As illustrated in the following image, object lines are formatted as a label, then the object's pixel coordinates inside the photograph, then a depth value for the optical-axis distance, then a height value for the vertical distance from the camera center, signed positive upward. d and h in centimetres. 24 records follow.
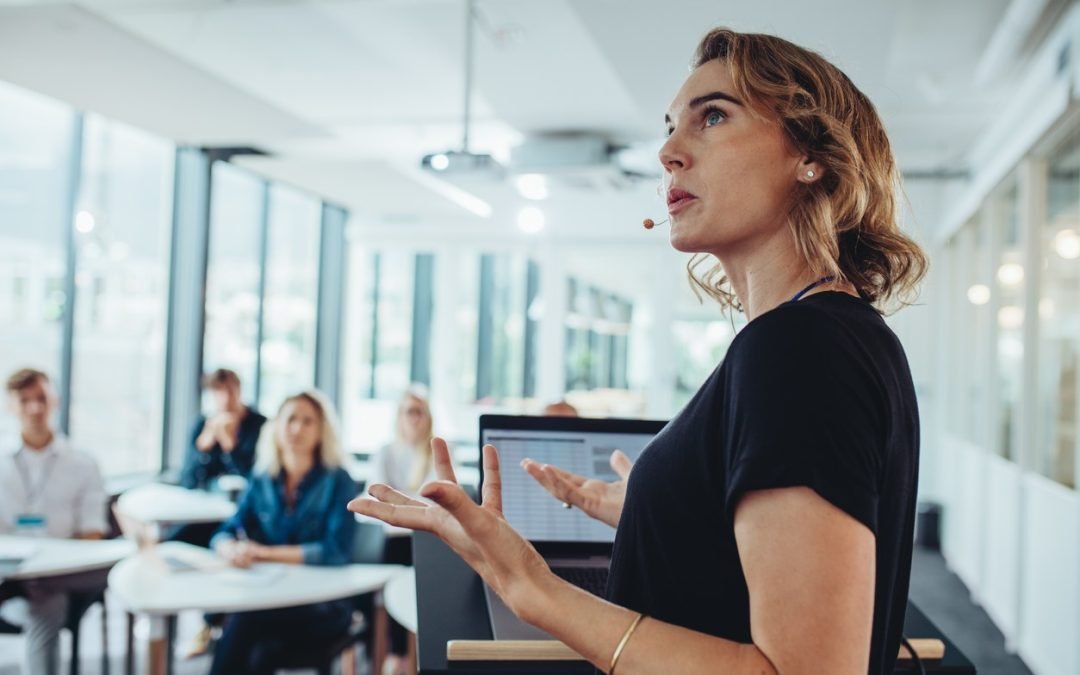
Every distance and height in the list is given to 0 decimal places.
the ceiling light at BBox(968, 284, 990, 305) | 639 +56
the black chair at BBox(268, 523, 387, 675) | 358 -89
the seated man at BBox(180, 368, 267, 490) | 554 -62
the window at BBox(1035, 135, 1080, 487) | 422 +24
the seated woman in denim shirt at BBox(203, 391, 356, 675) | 331 -75
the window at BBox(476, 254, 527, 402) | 1088 +29
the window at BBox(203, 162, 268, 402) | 739 +59
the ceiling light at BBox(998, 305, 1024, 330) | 523 +32
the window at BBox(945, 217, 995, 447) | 645 +32
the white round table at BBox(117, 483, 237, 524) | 468 -89
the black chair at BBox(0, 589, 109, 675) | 377 -114
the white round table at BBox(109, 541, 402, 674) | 284 -81
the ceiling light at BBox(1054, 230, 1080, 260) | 420 +61
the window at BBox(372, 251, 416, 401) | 1073 +30
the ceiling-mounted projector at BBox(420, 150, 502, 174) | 473 +98
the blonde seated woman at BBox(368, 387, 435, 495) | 528 -57
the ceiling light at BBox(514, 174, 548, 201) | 626 +120
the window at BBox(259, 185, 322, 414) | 841 +48
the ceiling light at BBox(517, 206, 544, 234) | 877 +132
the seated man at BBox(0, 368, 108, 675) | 413 -66
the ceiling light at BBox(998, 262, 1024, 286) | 531 +59
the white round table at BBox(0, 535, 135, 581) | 333 -85
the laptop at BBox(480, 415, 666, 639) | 161 -20
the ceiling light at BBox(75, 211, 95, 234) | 566 +72
